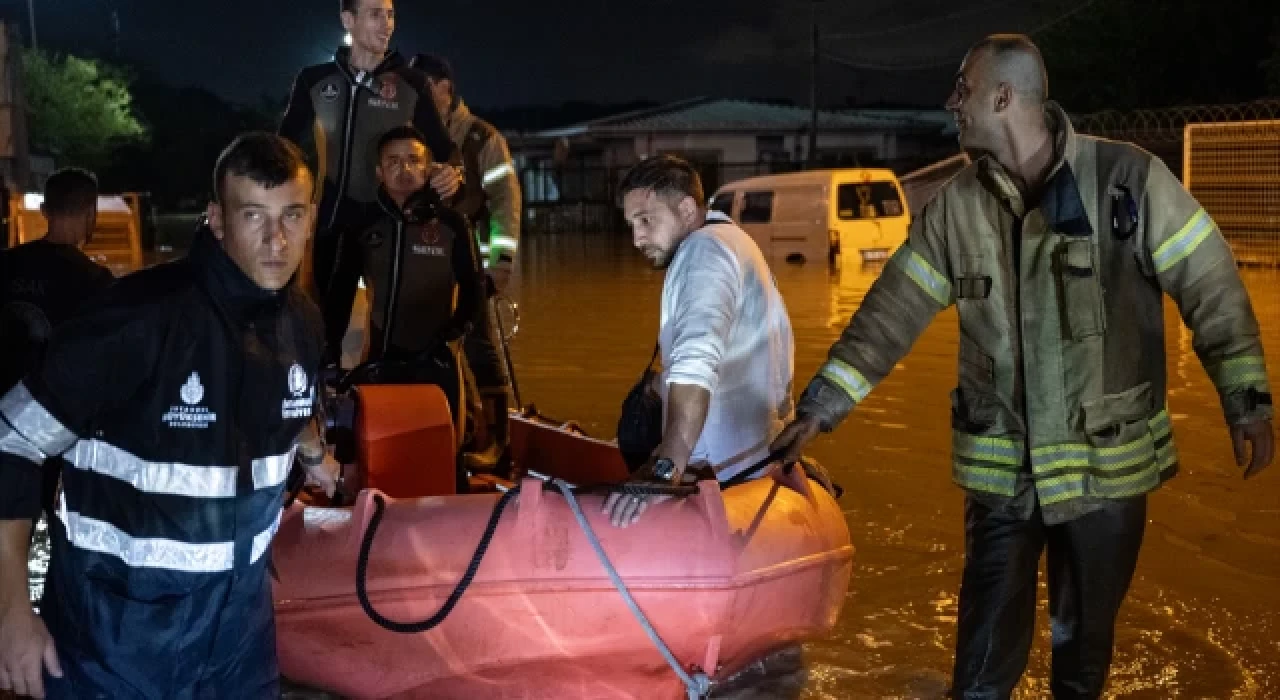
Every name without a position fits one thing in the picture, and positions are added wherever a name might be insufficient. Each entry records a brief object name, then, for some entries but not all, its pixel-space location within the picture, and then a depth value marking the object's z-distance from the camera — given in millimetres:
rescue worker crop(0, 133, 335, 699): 2471
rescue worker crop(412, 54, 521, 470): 6512
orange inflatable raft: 3779
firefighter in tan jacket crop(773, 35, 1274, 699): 3363
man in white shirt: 3680
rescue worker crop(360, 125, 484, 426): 5383
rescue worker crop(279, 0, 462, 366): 5676
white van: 21078
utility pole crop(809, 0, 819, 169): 35844
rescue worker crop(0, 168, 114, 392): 4902
